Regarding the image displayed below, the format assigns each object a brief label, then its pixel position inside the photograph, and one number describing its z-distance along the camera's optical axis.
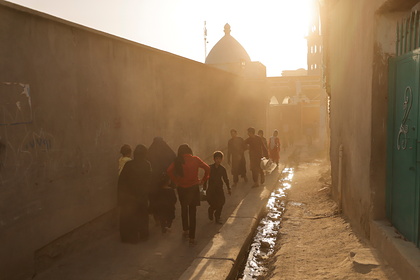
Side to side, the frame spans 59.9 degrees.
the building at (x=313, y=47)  74.00
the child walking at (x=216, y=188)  6.46
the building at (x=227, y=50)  41.62
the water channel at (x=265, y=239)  4.81
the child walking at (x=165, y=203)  5.89
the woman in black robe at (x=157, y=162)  6.09
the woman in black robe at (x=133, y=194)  5.49
